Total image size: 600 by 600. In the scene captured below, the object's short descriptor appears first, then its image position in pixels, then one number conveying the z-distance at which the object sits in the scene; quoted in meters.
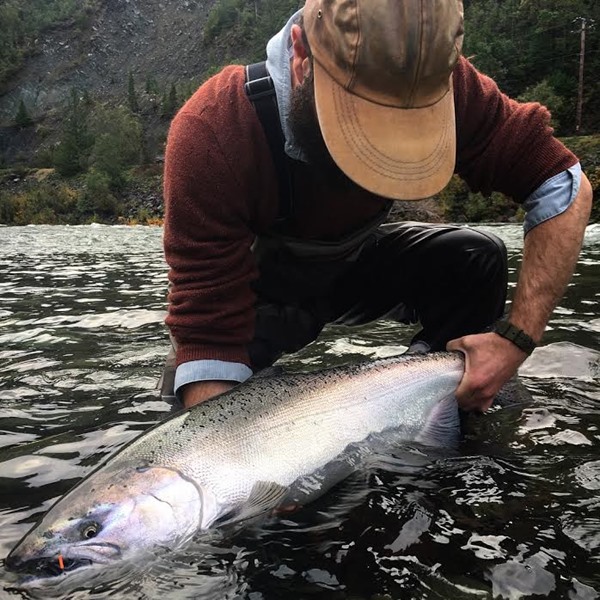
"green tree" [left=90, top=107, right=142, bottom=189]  53.84
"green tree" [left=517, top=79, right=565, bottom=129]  32.50
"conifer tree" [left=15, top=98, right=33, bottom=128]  102.06
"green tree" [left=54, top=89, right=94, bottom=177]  65.12
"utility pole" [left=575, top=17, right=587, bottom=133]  34.09
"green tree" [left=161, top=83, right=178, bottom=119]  79.50
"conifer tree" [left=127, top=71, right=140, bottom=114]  88.62
